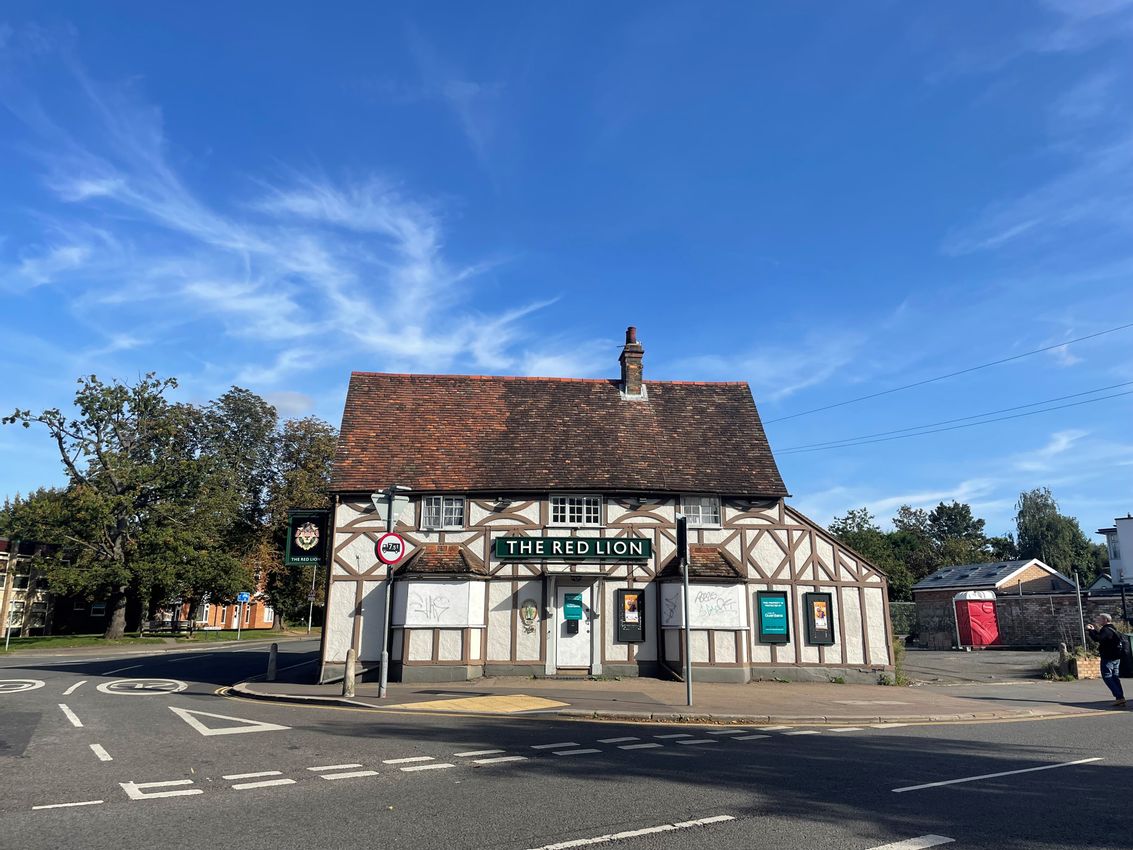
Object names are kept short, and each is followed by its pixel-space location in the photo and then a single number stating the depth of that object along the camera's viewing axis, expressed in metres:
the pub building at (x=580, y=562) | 19.02
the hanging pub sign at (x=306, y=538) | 19.69
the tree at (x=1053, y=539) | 73.69
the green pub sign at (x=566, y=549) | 19.31
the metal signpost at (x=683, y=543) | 14.71
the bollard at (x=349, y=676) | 15.57
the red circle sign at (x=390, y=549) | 15.80
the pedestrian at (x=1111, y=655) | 14.83
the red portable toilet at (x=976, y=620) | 36.50
